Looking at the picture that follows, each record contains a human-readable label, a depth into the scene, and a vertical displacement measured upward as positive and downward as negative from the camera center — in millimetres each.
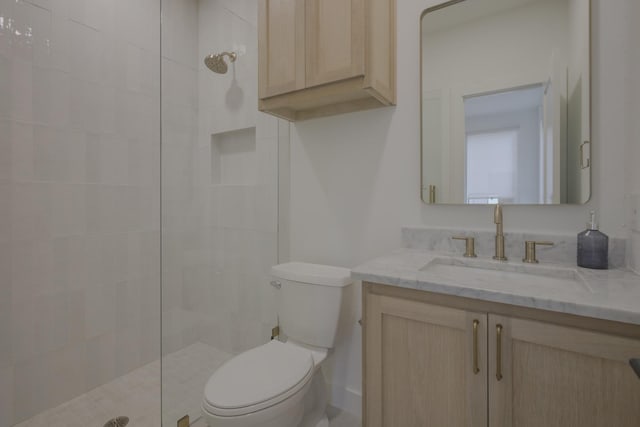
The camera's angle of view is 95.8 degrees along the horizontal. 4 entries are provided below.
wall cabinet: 1209 +712
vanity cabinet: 711 -449
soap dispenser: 1016 -131
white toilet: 995 -642
